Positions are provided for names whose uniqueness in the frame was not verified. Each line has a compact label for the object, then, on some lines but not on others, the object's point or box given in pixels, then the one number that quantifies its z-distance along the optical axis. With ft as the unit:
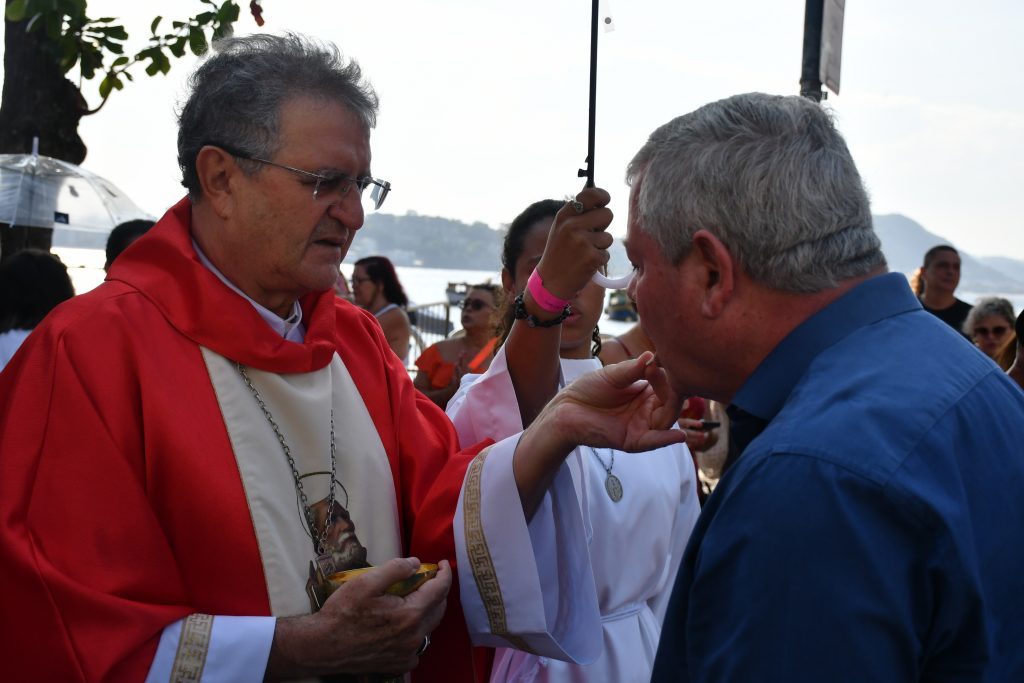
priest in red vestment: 6.67
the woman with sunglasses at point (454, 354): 23.72
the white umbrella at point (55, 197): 19.54
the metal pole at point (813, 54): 17.02
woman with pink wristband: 8.33
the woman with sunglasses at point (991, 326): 22.48
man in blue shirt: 4.53
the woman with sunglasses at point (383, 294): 27.61
